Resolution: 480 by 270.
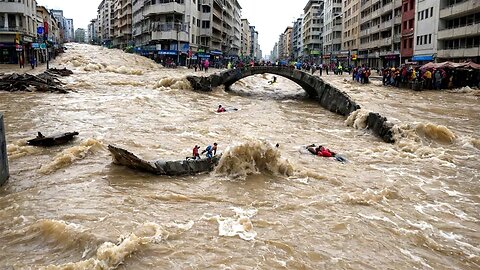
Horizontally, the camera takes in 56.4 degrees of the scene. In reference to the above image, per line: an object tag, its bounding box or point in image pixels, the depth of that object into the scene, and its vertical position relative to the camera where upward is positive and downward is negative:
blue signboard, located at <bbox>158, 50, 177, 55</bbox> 73.88 +2.77
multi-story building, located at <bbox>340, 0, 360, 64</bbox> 100.50 +9.78
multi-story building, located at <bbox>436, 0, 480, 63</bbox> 45.50 +4.24
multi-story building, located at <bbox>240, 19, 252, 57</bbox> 196.62 +14.46
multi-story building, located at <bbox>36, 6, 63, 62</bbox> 64.71 +4.58
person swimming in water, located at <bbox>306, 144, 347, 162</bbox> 16.08 -3.03
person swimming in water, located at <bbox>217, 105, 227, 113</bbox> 28.80 -2.56
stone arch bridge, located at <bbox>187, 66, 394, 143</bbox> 29.06 -1.31
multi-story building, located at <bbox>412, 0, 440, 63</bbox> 53.58 +4.99
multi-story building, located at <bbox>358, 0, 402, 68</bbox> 72.00 +6.78
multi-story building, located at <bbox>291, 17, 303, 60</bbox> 187.98 +10.33
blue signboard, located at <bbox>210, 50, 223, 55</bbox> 92.88 +3.59
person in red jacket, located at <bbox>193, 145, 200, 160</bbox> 13.73 -2.58
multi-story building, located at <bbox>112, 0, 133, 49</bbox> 125.18 +13.59
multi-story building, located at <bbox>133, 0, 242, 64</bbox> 72.62 +7.36
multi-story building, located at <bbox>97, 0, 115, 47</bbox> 168.00 +18.72
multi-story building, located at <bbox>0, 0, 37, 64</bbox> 55.74 +4.82
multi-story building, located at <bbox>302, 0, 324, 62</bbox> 147.62 +13.15
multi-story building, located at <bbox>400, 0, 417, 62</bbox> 63.38 +5.80
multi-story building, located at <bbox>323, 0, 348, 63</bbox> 118.25 +10.45
